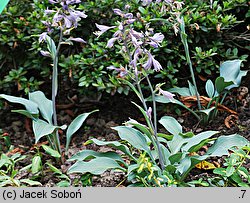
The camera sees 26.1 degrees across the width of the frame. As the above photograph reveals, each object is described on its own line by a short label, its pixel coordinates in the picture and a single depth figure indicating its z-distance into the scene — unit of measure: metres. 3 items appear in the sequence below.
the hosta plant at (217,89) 4.28
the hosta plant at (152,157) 3.37
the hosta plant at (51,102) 3.62
